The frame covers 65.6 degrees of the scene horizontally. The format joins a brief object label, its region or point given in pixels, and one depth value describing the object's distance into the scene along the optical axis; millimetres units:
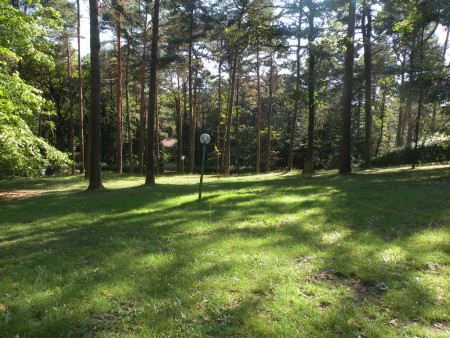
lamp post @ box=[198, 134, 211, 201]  10256
